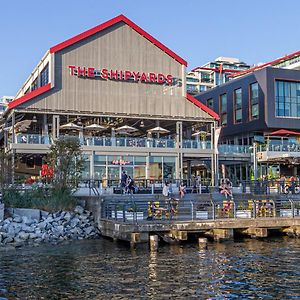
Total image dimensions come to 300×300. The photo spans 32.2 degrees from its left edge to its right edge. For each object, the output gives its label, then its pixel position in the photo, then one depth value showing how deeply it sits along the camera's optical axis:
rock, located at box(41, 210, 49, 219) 27.12
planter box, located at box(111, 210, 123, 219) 25.39
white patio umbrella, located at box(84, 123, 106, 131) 39.84
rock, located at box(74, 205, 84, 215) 28.09
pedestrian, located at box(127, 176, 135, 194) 32.19
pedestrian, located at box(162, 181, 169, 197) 30.88
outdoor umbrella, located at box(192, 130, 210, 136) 44.44
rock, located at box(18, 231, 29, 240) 24.11
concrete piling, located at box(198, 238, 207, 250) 21.66
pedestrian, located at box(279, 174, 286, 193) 36.66
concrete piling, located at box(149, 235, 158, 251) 21.33
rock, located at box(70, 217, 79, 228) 26.49
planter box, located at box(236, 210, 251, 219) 25.38
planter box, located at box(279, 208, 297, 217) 26.34
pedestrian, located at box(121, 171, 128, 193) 32.55
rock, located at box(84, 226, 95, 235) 26.19
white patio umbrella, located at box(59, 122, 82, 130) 39.28
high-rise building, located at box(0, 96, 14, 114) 153.25
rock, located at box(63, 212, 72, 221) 26.88
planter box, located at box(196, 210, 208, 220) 24.73
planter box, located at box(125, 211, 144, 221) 24.56
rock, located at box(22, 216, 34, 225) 25.89
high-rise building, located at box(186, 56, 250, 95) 121.78
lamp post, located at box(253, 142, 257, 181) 46.25
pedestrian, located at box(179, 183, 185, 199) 31.92
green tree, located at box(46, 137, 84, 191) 29.53
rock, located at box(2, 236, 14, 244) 23.44
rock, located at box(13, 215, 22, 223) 25.92
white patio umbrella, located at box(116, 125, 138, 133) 40.72
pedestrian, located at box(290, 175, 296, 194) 36.19
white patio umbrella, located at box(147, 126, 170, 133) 41.61
